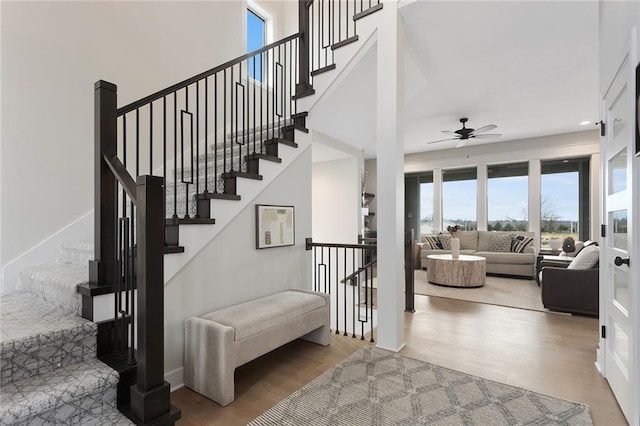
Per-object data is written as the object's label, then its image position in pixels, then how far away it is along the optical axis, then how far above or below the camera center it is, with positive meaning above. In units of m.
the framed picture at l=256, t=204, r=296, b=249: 3.04 -0.13
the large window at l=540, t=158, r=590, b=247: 6.88 +0.28
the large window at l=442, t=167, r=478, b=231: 8.15 +0.39
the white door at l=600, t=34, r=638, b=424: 1.83 -0.19
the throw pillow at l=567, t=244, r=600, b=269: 3.94 -0.60
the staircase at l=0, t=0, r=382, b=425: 1.53 -0.57
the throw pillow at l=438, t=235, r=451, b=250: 7.46 -0.70
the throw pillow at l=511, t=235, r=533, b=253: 6.70 -0.66
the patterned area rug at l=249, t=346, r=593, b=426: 1.91 -1.25
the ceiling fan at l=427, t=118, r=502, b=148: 5.71 +1.45
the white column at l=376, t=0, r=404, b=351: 2.83 +0.30
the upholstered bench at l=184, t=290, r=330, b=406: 2.10 -0.91
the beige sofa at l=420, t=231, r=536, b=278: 6.41 -0.90
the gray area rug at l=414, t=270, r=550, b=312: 4.59 -1.32
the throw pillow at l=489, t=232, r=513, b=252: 6.98 -0.67
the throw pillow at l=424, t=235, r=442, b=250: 7.53 -0.71
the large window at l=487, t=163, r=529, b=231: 7.48 +0.37
